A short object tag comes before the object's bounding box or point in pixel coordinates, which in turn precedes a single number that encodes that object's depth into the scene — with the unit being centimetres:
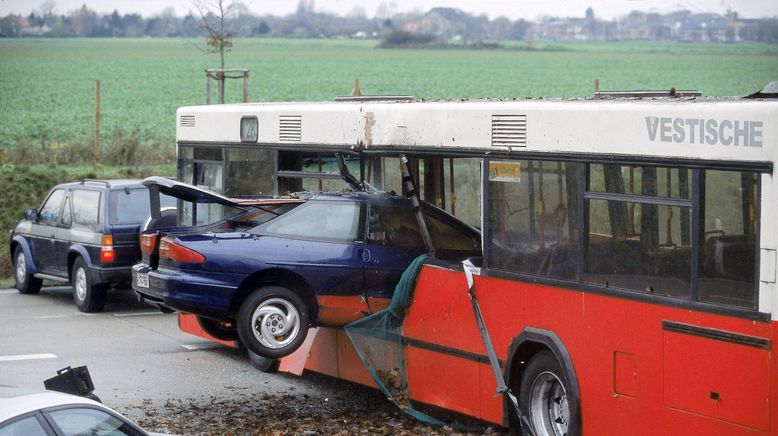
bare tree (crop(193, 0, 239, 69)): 2628
